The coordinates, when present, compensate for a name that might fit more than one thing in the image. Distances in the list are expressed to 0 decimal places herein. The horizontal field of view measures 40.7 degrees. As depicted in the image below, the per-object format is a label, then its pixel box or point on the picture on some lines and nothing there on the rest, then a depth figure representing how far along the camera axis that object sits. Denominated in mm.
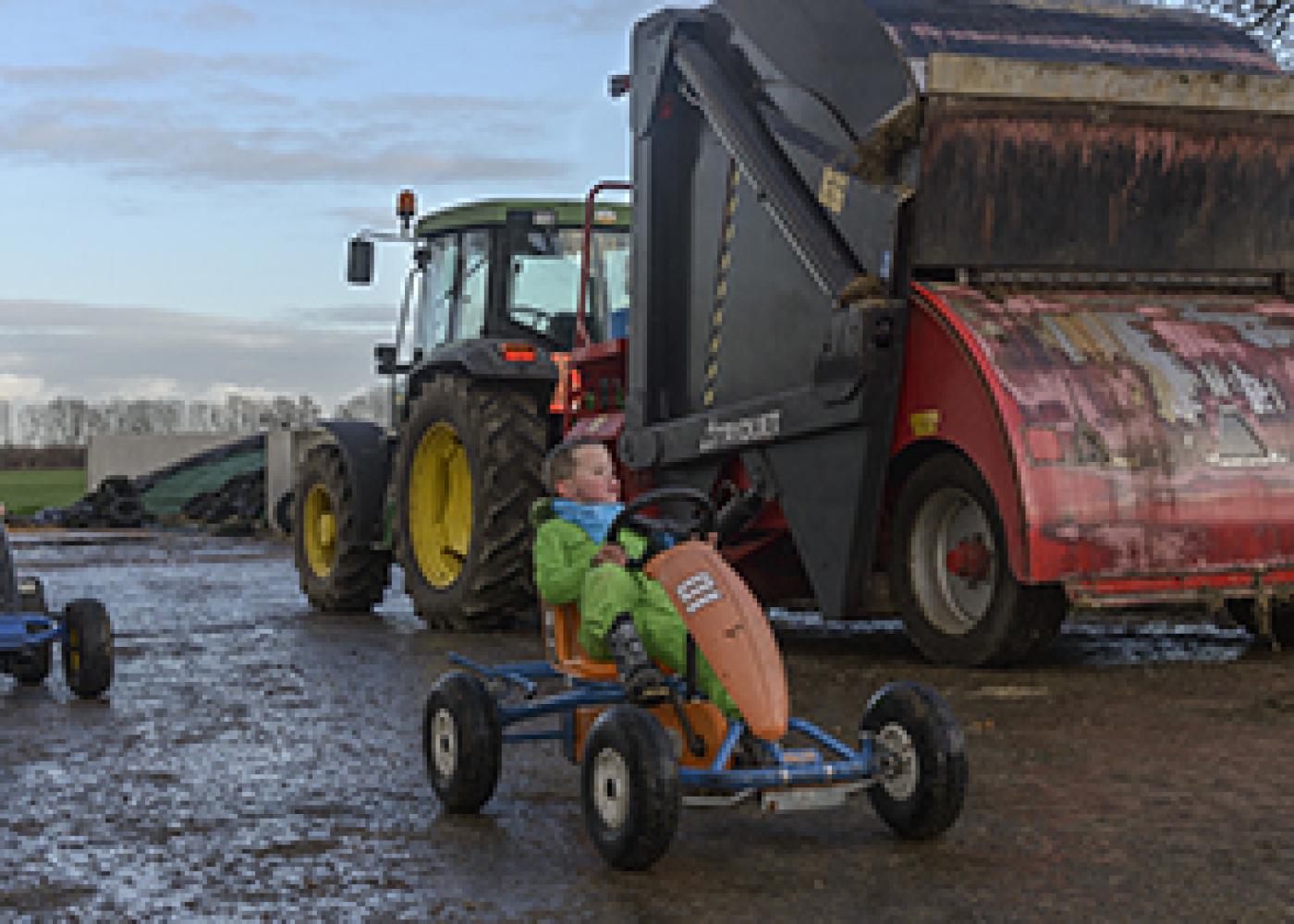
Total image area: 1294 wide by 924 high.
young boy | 4812
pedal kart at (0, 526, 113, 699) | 7566
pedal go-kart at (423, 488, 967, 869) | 4305
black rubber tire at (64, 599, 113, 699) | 7613
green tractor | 10312
